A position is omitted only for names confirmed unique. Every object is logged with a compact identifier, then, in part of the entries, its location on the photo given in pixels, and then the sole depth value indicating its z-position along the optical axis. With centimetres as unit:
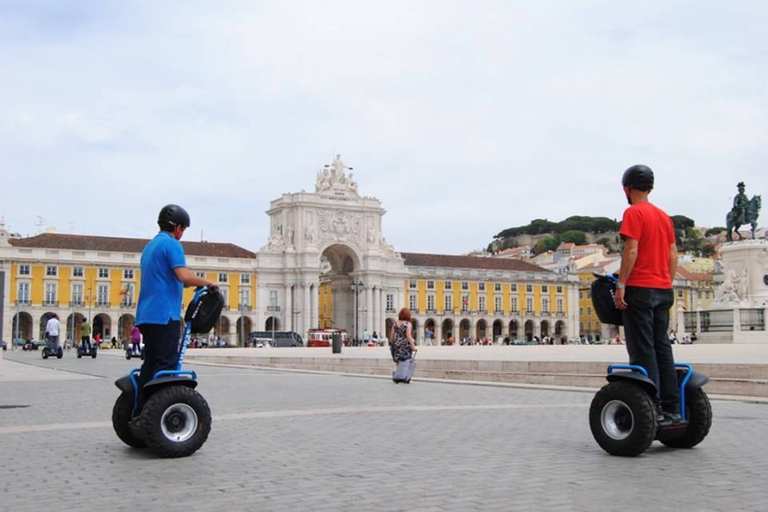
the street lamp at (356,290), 8669
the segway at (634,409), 607
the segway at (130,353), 3419
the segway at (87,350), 3644
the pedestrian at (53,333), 3259
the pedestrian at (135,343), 3323
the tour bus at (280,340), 6819
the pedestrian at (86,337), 3538
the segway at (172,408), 617
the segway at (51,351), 3506
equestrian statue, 3972
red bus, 7048
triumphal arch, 8712
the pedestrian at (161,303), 647
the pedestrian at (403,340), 1560
